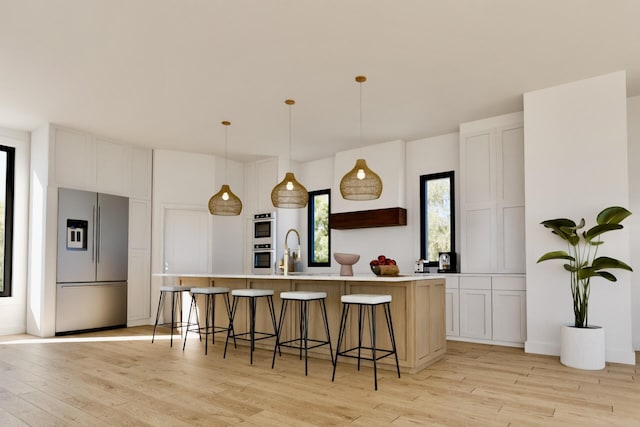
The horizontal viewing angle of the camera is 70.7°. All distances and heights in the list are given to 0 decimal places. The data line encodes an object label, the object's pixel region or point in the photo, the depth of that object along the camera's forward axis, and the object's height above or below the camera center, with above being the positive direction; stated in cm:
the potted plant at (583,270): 429 -35
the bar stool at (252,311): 466 -87
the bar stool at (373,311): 379 -71
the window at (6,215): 641 +26
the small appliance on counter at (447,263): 626 -40
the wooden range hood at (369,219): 690 +25
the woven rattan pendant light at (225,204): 614 +41
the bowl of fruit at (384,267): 449 -33
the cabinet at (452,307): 601 -97
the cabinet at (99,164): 652 +107
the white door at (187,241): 772 -13
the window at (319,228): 826 +11
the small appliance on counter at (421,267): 645 -47
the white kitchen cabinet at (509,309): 544 -92
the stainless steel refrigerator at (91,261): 638 -41
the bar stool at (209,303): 524 -89
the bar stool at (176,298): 563 -94
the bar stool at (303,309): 420 -78
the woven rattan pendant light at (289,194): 538 +48
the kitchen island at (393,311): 413 -76
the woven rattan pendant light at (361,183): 468 +53
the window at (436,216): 670 +28
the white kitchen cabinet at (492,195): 582 +52
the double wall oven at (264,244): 814 -18
